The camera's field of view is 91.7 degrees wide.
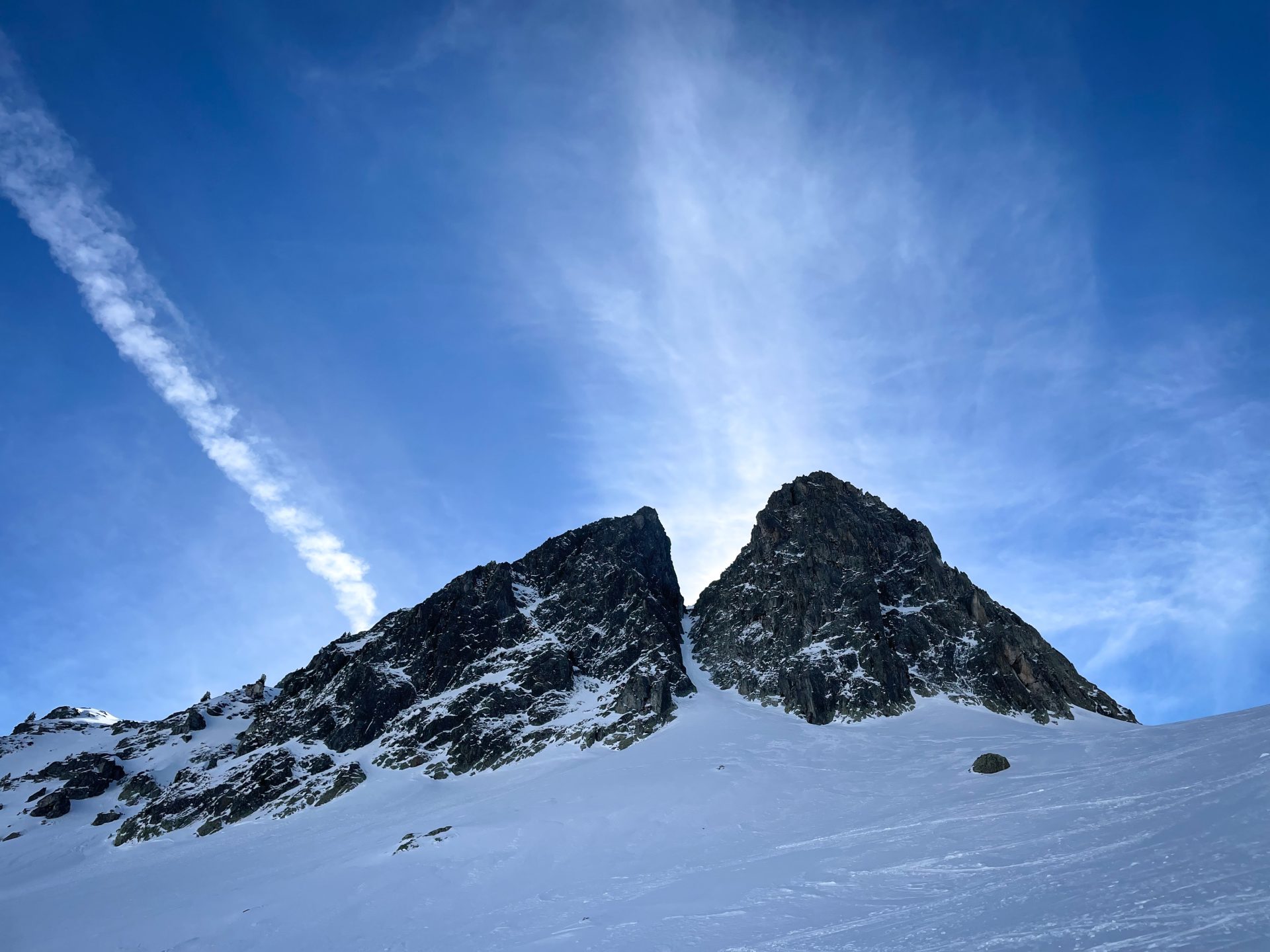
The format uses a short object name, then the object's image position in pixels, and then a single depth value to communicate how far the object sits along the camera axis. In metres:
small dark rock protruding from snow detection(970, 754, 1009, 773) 39.69
